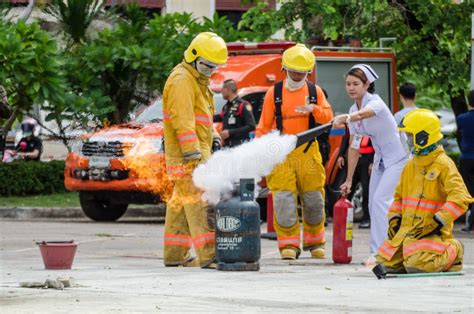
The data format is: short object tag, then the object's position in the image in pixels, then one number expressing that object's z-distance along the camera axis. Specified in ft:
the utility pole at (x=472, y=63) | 65.62
